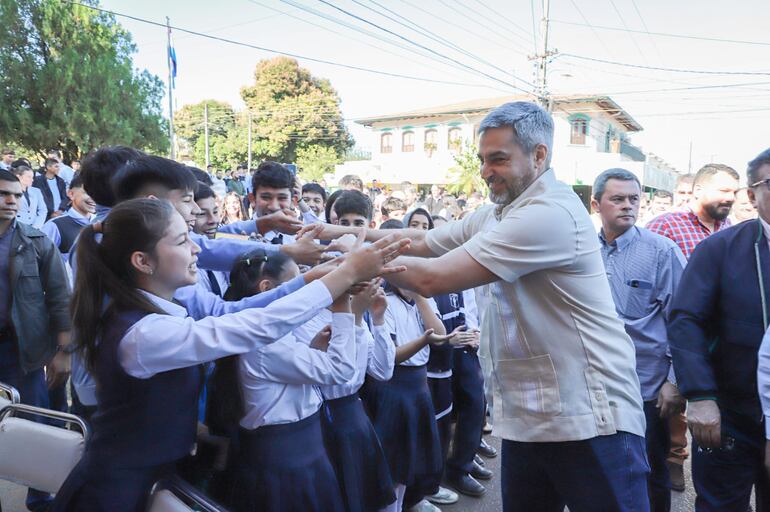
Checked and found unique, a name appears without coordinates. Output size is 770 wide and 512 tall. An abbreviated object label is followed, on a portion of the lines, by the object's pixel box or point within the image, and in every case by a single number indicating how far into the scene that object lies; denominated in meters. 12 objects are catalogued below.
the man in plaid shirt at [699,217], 4.15
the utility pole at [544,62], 19.61
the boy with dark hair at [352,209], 3.88
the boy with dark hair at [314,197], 5.98
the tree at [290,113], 39.47
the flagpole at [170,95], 19.33
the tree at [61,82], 17.81
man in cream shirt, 1.81
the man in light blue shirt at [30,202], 7.10
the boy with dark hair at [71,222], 4.54
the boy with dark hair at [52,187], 8.67
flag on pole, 19.34
